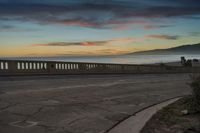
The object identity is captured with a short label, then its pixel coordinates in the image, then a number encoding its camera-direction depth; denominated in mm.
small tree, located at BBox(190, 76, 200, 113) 4451
